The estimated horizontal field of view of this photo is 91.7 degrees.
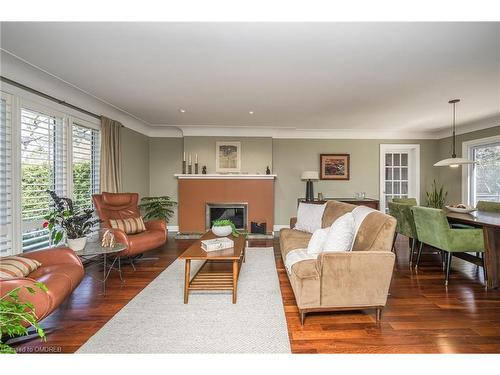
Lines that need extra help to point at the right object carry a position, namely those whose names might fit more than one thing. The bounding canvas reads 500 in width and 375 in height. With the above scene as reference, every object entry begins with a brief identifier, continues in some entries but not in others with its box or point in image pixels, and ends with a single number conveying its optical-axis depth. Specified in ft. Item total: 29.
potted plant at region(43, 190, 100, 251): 8.83
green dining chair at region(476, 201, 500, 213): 11.98
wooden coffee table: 7.93
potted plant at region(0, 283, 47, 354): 3.32
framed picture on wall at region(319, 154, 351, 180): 19.75
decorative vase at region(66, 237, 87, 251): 8.82
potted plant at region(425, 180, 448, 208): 17.95
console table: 17.56
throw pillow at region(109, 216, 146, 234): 11.64
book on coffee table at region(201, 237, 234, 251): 8.55
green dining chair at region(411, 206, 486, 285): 9.72
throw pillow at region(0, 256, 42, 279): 5.94
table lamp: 17.78
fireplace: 18.39
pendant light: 11.77
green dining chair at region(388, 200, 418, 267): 12.09
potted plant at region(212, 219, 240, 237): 10.27
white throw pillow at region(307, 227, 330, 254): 7.95
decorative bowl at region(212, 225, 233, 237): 10.26
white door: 19.85
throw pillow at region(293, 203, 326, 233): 11.65
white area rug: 5.86
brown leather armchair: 10.60
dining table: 9.16
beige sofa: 6.54
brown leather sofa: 5.28
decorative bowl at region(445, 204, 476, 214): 11.58
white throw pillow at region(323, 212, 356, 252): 7.02
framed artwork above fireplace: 18.84
